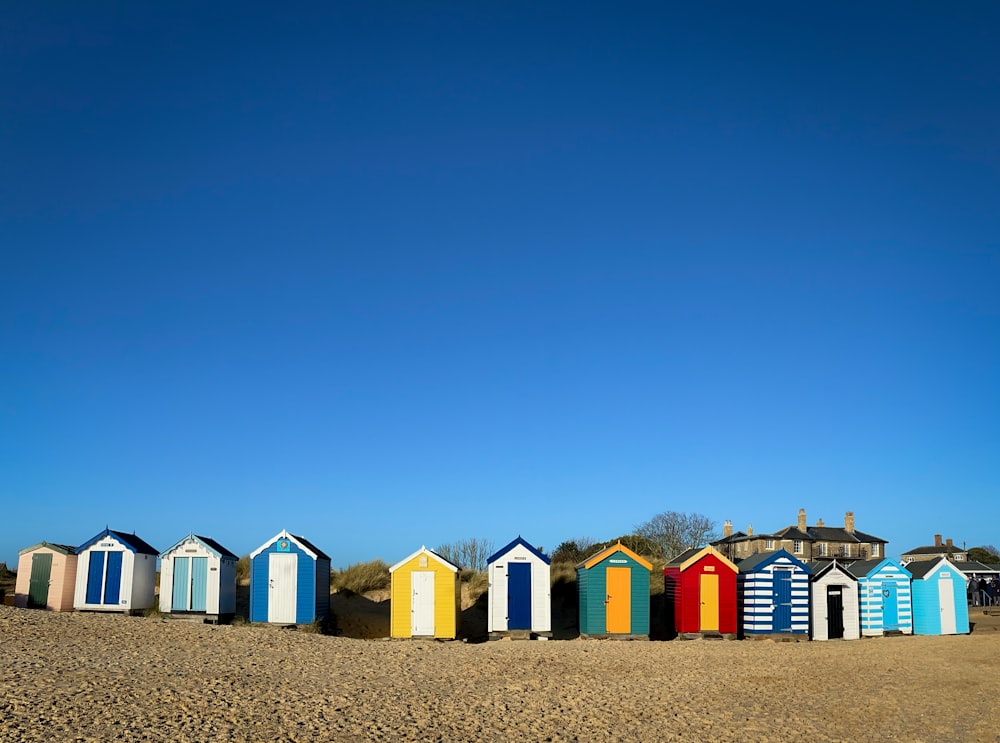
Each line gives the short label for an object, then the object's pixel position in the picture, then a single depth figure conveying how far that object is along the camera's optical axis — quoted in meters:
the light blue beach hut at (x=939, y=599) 29.23
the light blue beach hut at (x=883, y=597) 28.50
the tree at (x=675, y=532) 71.56
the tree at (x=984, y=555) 94.50
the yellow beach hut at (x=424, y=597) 26.14
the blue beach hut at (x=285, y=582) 26.75
